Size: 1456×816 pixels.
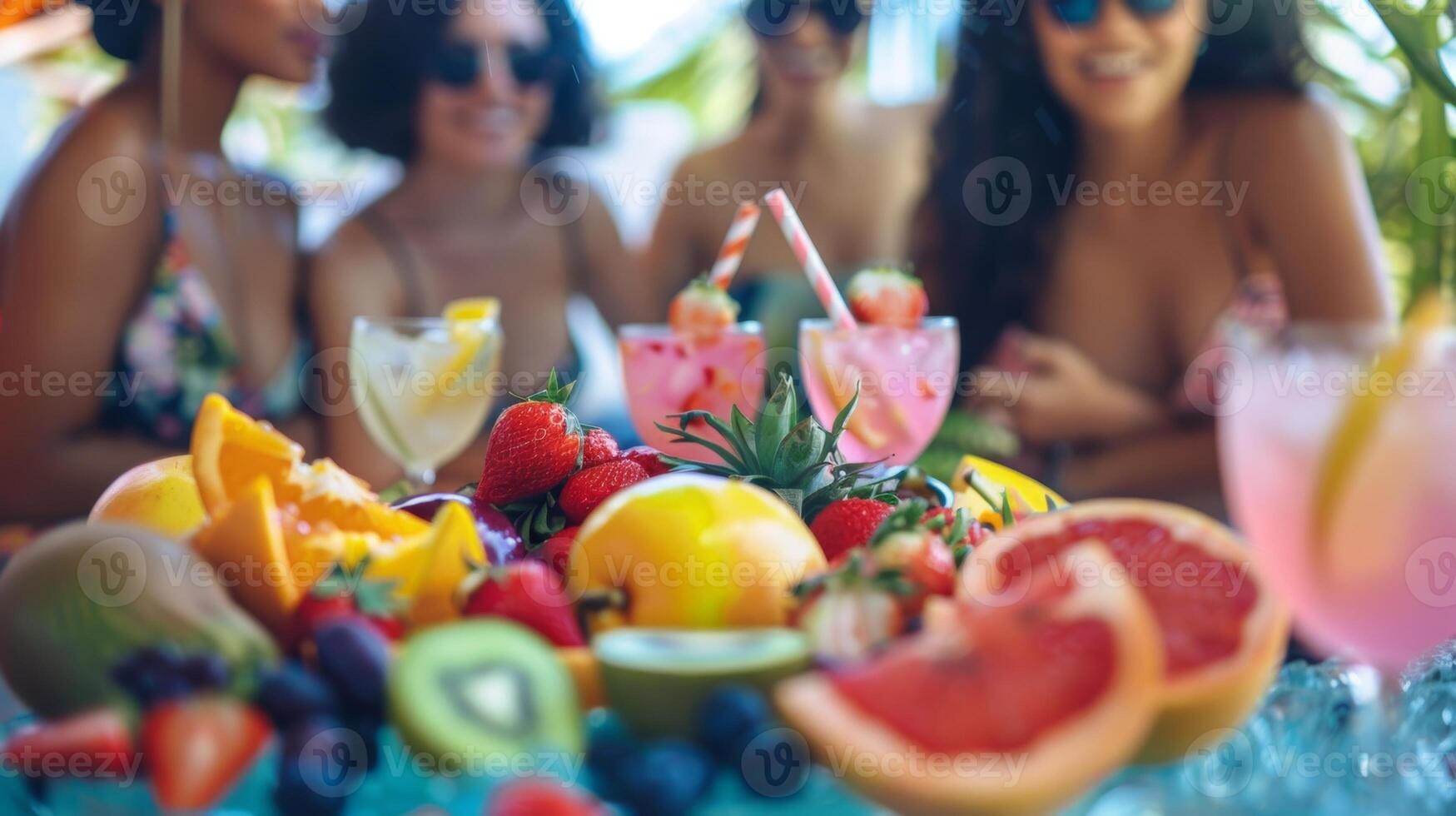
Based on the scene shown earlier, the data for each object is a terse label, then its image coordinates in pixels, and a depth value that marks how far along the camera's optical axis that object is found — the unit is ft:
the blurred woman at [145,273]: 6.57
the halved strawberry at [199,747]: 1.48
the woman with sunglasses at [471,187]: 7.89
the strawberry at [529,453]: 2.50
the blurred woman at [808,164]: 8.08
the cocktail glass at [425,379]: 3.94
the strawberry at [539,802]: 1.34
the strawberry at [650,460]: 2.65
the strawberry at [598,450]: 2.62
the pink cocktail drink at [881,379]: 3.37
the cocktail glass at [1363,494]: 1.51
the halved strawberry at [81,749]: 1.55
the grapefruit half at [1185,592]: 1.63
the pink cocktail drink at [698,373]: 3.51
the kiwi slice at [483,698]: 1.54
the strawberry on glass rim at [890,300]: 3.46
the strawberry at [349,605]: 1.83
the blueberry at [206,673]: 1.59
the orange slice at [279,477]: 2.23
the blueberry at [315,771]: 1.49
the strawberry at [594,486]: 2.45
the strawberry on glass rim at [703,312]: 3.52
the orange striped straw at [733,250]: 3.53
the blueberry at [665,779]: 1.45
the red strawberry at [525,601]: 1.87
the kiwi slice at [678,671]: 1.60
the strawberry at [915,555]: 1.90
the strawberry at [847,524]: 2.25
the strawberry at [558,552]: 2.24
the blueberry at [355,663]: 1.62
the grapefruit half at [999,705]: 1.43
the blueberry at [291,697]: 1.57
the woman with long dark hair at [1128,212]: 6.95
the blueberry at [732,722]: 1.52
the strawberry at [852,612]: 1.79
